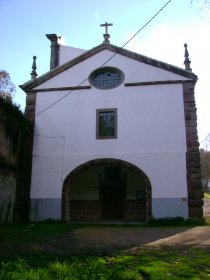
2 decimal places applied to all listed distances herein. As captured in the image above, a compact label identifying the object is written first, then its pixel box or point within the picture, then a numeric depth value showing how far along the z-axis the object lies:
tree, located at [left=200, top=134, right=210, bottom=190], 32.20
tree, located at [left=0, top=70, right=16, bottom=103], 17.50
